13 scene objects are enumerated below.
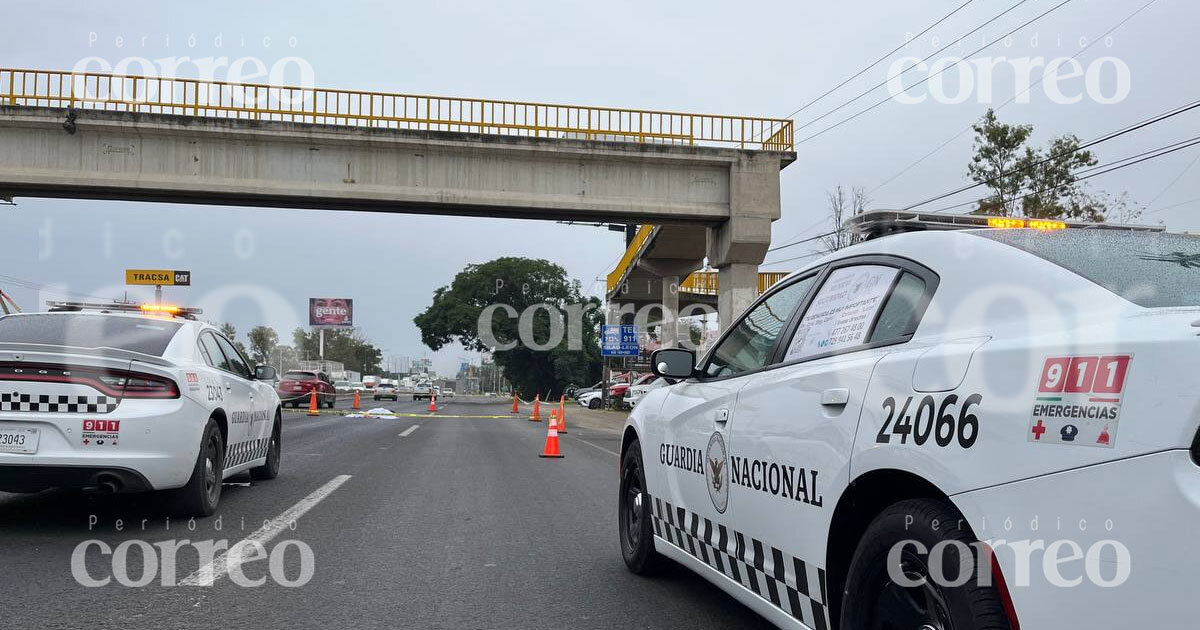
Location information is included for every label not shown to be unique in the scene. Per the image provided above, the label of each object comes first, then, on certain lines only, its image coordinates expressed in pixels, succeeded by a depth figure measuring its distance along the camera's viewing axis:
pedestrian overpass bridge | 21.66
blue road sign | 38.09
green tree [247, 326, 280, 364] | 97.00
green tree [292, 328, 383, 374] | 109.44
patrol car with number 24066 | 1.99
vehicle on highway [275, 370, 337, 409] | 35.28
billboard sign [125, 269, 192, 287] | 56.97
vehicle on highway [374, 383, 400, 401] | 58.72
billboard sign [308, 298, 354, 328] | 99.62
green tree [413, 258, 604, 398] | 76.38
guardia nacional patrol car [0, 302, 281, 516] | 6.19
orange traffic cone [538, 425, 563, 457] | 14.13
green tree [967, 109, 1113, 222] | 25.08
